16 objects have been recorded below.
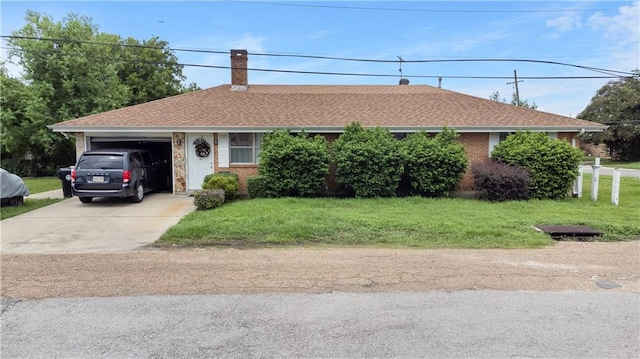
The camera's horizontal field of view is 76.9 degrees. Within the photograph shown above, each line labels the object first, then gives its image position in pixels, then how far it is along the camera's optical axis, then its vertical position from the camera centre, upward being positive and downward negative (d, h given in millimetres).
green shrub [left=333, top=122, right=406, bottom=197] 13039 -431
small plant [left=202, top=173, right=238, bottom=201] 12461 -1117
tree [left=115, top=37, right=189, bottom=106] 35469 +6826
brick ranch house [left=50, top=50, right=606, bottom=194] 14281 +908
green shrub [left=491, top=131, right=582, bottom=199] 13047 -404
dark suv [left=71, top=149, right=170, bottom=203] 11969 -829
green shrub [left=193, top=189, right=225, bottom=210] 11219 -1418
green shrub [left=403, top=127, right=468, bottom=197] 13234 -436
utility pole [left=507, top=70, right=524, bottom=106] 36931 +5373
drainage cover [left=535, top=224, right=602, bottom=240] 8381 -1683
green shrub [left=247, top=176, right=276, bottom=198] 13227 -1261
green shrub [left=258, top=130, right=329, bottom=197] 12906 -513
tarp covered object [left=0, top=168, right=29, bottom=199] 11438 -1163
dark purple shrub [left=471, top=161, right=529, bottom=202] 12633 -992
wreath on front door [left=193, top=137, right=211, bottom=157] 14602 +41
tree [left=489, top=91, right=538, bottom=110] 45212 +5473
